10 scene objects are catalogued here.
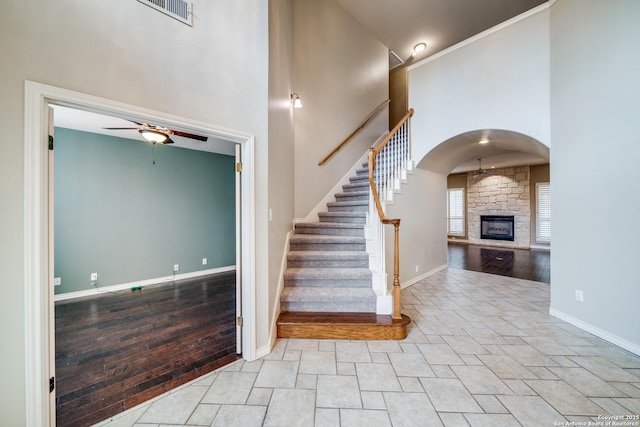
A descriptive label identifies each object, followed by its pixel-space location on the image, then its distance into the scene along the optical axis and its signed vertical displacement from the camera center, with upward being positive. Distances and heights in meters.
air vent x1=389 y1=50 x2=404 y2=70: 6.85 +4.63
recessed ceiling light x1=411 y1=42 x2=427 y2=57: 5.23 +3.77
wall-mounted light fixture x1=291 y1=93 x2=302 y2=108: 3.58 +1.75
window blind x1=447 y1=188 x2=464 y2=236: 9.69 +0.07
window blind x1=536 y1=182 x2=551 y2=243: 7.88 -0.03
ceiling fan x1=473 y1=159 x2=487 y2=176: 7.68 +1.49
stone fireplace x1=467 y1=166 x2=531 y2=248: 8.24 +0.34
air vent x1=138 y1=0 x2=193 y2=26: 1.63 +1.50
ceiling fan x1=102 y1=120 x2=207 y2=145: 2.86 +1.04
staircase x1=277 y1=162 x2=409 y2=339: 2.51 -0.94
